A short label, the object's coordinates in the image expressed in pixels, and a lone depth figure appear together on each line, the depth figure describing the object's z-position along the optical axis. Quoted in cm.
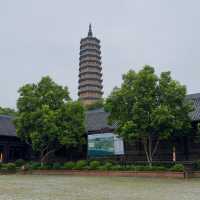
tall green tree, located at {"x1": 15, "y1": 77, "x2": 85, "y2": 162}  2679
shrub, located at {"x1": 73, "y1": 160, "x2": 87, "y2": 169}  2575
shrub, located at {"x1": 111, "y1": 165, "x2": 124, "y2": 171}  2328
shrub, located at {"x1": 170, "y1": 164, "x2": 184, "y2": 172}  2044
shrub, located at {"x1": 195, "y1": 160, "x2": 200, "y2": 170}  2148
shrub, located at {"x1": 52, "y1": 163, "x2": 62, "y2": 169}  2703
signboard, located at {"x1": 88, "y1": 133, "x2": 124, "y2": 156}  2773
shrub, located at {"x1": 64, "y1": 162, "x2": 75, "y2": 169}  2629
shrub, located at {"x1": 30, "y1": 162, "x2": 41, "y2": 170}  2783
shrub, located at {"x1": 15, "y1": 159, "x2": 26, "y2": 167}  3118
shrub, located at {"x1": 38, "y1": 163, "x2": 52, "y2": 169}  2739
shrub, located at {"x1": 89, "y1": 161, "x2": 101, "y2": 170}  2470
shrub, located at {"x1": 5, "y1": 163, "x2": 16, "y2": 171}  2773
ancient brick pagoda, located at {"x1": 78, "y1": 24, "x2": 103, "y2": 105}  7294
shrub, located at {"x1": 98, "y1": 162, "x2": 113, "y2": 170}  2372
